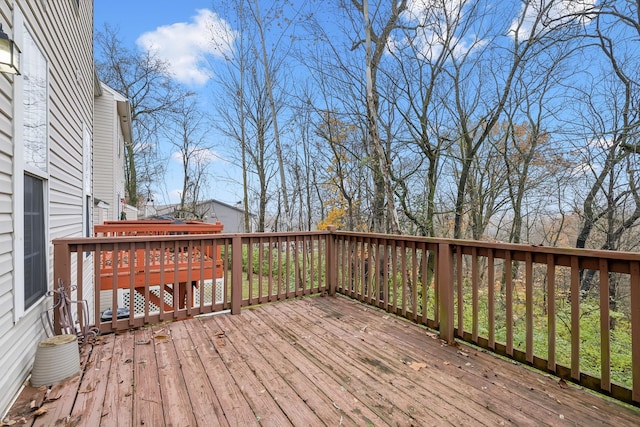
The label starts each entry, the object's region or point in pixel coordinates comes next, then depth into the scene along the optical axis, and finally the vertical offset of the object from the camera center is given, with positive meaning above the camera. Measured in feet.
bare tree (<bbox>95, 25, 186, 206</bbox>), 49.08 +19.74
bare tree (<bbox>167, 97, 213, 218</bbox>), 52.49 +11.06
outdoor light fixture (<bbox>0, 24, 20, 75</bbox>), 5.61 +2.88
